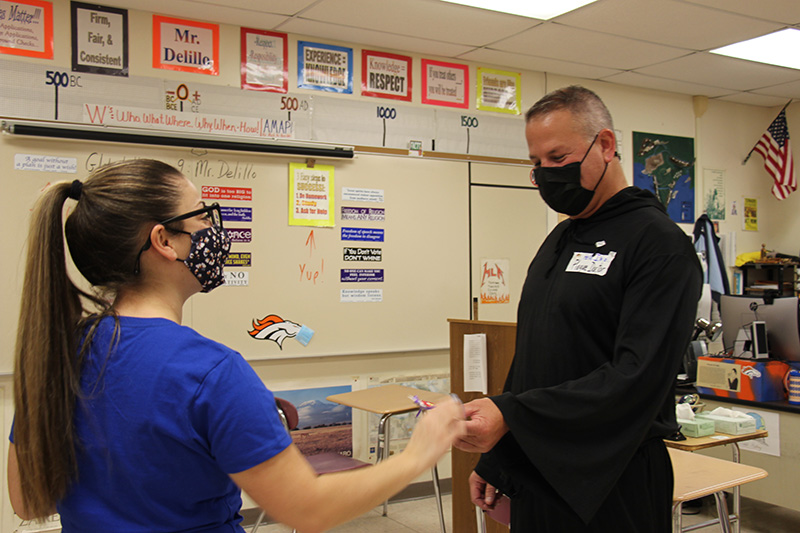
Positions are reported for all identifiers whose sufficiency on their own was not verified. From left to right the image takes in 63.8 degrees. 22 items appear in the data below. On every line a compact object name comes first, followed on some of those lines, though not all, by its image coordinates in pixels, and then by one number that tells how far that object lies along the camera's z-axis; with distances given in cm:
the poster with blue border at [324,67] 423
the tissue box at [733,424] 309
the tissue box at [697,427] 301
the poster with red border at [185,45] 383
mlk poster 480
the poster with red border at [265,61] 406
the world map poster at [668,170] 564
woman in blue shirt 97
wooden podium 293
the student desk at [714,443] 285
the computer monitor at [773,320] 378
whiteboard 352
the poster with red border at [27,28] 347
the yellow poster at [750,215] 628
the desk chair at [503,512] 186
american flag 617
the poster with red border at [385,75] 444
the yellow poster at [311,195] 413
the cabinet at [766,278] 605
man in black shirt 134
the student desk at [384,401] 338
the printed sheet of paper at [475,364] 301
